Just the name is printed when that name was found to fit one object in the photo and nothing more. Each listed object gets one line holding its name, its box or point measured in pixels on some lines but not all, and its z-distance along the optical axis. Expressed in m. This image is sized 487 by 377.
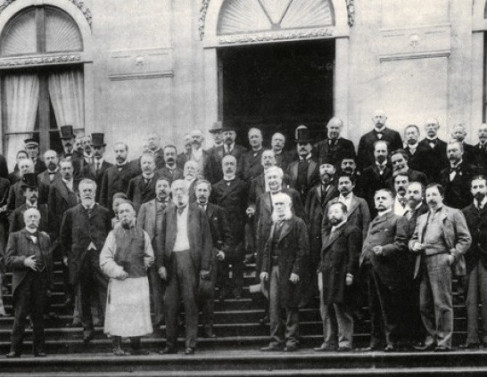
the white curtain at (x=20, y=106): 15.59
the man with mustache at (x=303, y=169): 11.53
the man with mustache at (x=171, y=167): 11.73
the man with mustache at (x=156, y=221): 10.75
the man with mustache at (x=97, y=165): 12.32
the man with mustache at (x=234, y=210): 11.10
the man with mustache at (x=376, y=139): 11.91
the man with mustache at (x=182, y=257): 10.32
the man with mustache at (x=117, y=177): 12.09
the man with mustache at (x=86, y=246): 10.81
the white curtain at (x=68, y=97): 15.32
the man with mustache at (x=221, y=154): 12.28
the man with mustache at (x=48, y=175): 12.22
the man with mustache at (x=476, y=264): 9.89
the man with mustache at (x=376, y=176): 10.98
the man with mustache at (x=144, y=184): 11.58
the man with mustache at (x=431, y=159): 11.42
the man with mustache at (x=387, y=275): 9.85
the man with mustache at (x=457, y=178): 10.76
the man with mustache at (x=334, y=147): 11.87
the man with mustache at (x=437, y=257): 9.65
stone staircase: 9.44
